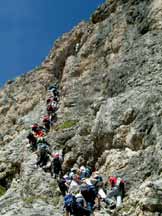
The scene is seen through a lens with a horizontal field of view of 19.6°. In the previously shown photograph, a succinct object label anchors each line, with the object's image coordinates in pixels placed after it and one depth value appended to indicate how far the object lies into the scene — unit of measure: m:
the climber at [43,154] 31.86
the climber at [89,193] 24.34
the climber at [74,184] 26.77
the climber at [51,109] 39.73
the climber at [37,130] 36.31
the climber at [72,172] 27.98
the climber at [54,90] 44.28
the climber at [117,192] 24.32
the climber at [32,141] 35.81
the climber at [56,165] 30.10
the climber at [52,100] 42.06
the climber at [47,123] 38.10
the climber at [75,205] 23.20
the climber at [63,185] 28.20
